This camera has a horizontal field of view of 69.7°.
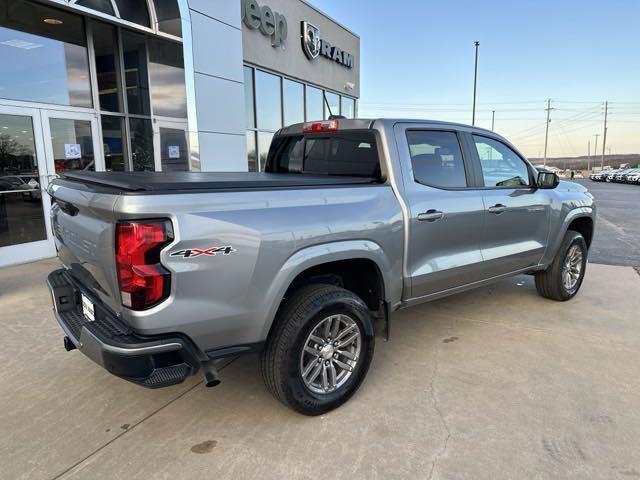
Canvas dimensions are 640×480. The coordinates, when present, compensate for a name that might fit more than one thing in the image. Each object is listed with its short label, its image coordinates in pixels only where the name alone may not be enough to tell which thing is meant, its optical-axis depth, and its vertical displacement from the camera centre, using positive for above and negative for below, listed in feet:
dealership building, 22.20 +4.07
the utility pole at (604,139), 267.41 +10.81
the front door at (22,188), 21.89 -1.22
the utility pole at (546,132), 241.59 +14.34
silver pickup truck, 7.30 -1.73
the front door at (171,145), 29.12 +1.04
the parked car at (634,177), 121.60 -5.22
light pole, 108.37 +18.10
